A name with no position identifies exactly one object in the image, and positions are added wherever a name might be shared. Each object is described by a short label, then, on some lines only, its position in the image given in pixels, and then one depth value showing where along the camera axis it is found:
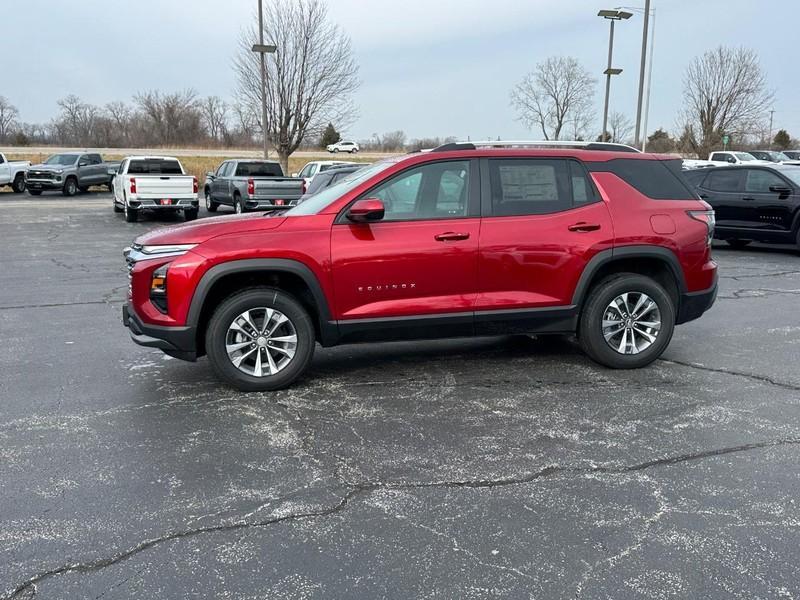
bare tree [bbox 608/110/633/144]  58.47
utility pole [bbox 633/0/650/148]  23.38
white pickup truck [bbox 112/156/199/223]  19.52
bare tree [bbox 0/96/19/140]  82.06
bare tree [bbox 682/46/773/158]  48.31
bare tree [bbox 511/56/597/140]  50.09
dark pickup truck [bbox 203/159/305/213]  18.59
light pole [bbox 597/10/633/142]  27.10
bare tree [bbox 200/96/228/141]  78.25
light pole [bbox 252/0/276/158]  26.39
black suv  13.12
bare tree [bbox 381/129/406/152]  81.25
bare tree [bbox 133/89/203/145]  74.38
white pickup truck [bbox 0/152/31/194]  32.28
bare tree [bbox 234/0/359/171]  34.09
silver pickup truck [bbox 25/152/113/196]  30.58
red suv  5.16
